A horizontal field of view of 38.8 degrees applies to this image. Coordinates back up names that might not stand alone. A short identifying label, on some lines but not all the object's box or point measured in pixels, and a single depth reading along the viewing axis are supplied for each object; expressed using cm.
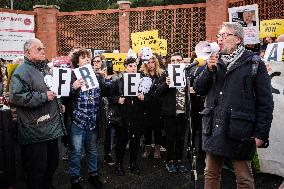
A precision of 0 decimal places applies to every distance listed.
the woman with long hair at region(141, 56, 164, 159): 671
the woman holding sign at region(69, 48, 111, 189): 539
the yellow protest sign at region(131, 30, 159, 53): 938
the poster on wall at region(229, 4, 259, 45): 741
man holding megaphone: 383
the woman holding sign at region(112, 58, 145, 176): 626
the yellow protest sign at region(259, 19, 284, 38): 772
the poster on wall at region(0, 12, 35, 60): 1341
